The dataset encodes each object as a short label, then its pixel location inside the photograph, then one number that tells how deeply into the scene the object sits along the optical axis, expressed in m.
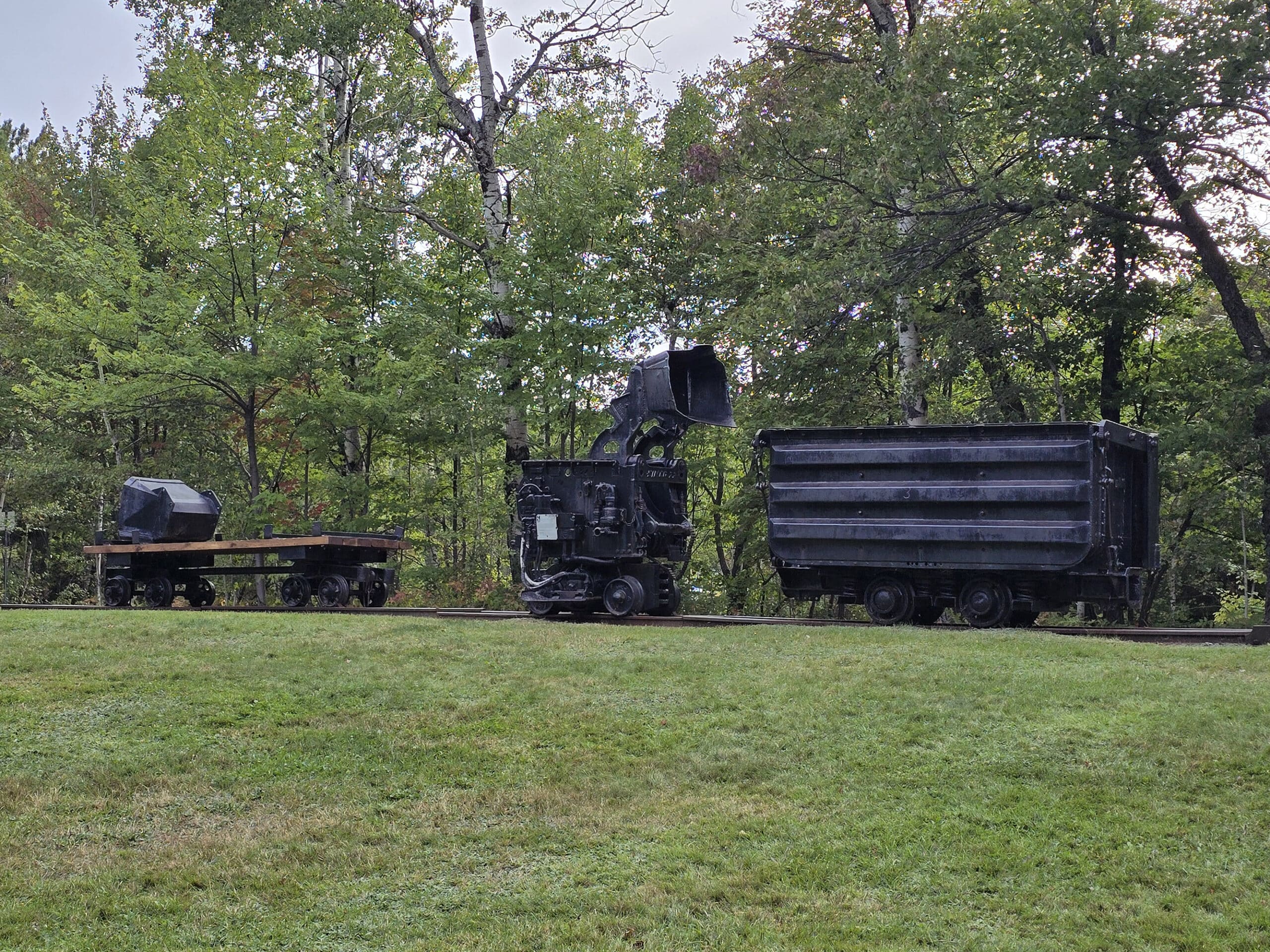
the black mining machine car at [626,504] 13.65
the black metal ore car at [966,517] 11.97
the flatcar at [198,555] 16.12
